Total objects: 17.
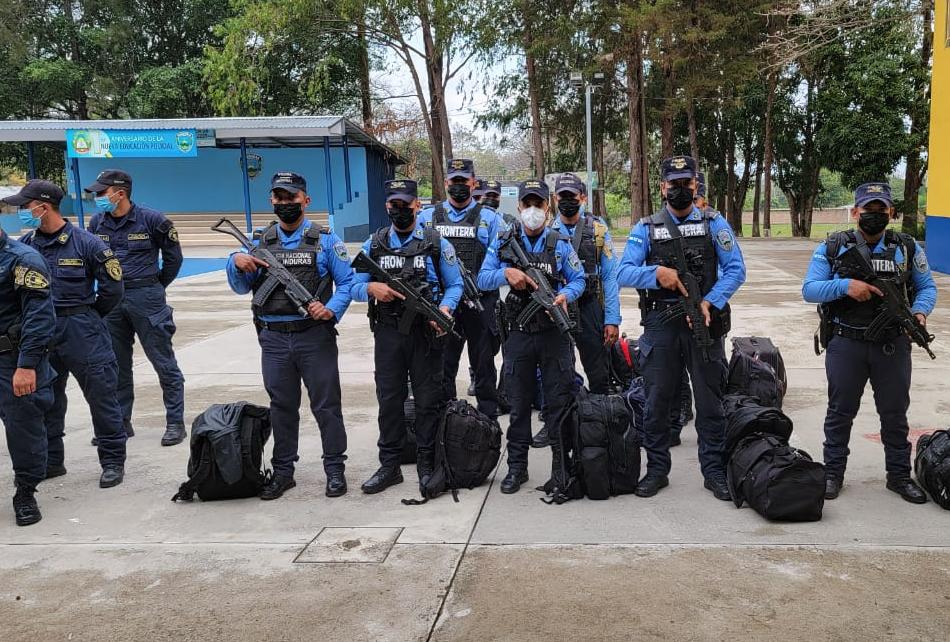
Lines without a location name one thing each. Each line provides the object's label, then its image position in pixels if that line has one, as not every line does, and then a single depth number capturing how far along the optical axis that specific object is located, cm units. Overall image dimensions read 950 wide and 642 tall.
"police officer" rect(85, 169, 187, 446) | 579
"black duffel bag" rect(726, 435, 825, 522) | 413
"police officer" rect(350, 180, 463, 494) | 480
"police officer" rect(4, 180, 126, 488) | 499
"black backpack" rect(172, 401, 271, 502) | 469
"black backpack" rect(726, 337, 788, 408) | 592
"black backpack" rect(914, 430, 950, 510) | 427
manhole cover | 391
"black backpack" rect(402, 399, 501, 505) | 479
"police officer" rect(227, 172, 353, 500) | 475
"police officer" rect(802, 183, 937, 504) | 442
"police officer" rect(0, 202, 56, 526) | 434
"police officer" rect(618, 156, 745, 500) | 455
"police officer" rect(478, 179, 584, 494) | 471
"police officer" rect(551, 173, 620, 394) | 555
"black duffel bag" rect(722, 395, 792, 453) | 459
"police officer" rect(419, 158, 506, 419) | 587
